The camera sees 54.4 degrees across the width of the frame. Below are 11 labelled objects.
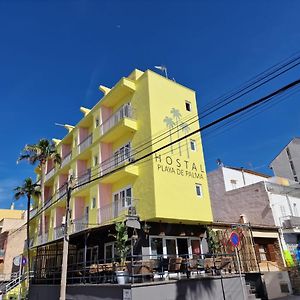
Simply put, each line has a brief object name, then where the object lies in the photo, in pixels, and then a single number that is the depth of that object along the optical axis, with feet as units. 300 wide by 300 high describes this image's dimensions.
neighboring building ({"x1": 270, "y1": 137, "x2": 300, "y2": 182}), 125.59
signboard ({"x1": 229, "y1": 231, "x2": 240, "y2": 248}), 42.08
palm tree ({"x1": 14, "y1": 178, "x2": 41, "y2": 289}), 111.96
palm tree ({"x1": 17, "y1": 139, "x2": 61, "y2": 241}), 106.22
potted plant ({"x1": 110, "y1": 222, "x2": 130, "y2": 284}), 47.18
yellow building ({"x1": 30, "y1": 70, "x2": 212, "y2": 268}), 59.36
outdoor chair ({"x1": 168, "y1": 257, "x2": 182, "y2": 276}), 44.25
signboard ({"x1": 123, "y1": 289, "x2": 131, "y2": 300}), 35.20
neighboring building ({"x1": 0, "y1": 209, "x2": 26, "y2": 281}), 134.41
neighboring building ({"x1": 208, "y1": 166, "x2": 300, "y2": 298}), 72.79
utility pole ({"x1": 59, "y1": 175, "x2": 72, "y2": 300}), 45.66
